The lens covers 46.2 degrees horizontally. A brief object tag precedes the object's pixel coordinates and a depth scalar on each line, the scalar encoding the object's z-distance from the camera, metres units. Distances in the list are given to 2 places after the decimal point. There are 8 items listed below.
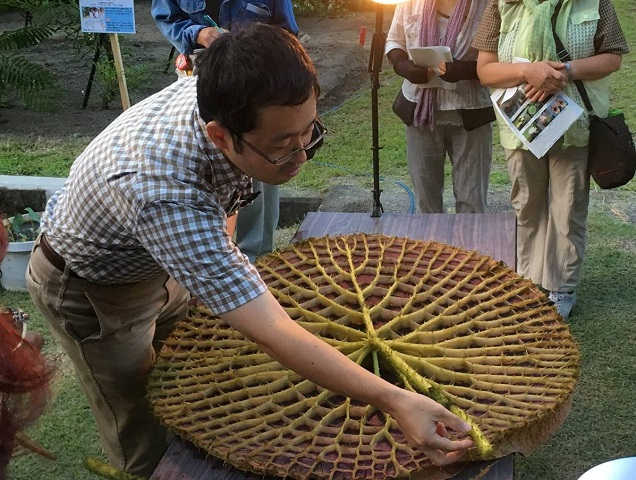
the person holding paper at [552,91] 2.60
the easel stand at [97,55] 6.00
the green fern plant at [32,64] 5.60
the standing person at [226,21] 3.07
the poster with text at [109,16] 3.74
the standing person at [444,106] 2.91
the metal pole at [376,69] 2.41
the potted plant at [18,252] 3.43
